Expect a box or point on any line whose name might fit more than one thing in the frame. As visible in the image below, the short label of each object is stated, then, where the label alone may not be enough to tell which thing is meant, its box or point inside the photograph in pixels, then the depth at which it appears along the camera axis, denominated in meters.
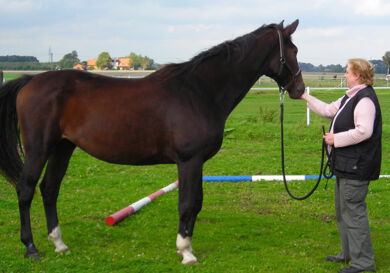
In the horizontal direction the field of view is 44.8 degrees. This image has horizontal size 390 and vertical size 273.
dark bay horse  4.88
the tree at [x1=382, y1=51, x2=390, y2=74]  61.22
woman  4.44
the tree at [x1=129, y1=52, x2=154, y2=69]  53.28
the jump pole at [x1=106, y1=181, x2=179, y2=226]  6.17
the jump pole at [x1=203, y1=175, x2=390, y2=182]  8.52
